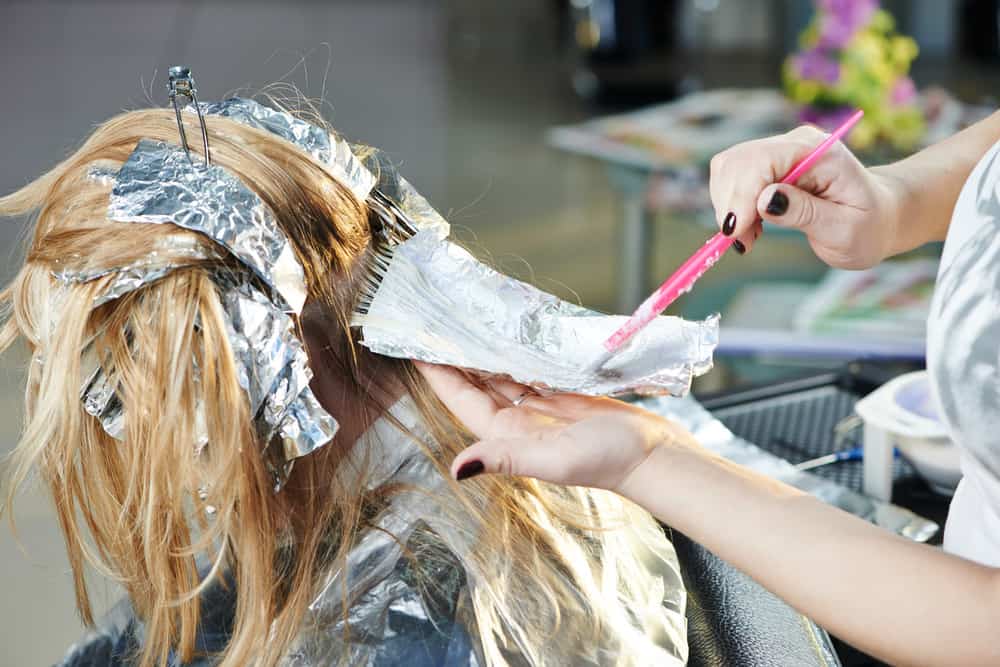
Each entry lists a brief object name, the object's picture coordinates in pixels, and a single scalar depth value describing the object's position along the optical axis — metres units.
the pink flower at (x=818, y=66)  2.60
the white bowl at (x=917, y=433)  1.02
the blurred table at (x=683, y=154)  2.29
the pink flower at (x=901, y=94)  2.55
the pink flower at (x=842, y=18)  2.57
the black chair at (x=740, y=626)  0.82
